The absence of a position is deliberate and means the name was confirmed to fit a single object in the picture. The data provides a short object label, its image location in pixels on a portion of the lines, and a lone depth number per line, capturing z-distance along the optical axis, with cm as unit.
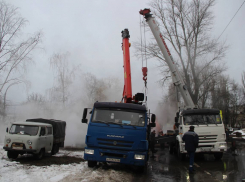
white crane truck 1177
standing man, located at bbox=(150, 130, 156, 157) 1472
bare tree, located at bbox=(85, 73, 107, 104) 3091
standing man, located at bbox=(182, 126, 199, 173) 918
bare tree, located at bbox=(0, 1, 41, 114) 1802
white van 1118
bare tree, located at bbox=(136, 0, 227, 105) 2627
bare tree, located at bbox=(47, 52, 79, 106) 3059
